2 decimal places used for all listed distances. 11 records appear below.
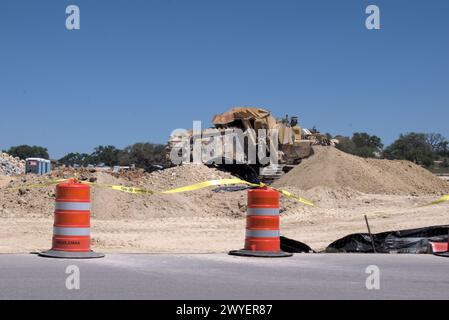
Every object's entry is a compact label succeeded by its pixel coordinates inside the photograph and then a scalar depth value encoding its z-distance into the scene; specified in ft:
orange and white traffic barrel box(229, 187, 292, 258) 38.09
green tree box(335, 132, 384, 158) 314.55
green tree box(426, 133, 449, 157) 404.98
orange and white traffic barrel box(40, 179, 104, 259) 35.04
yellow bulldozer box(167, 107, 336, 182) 127.13
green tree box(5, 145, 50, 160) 397.39
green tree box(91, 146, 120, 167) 380.15
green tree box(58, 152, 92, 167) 374.43
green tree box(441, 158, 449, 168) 316.44
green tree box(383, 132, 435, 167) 321.73
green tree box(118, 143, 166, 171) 286.48
